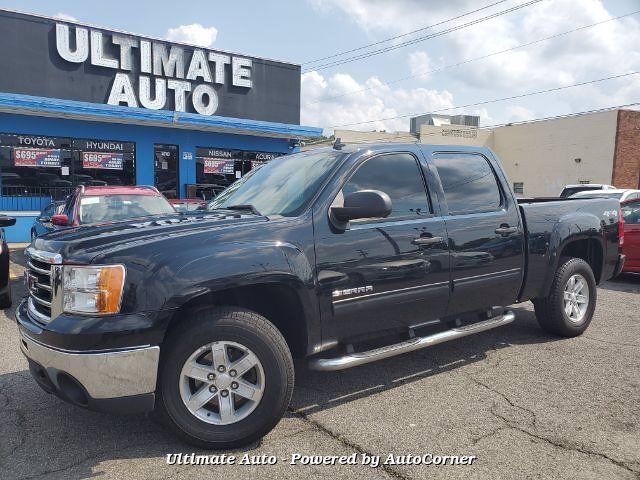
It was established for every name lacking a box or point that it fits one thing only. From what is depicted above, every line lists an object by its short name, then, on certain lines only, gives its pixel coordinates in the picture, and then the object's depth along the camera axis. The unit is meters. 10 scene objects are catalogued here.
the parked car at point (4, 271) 6.05
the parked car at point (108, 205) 8.17
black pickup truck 3.02
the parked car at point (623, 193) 12.93
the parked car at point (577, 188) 16.53
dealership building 14.48
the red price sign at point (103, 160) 15.36
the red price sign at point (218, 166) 17.62
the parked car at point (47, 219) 9.35
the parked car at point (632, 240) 8.87
